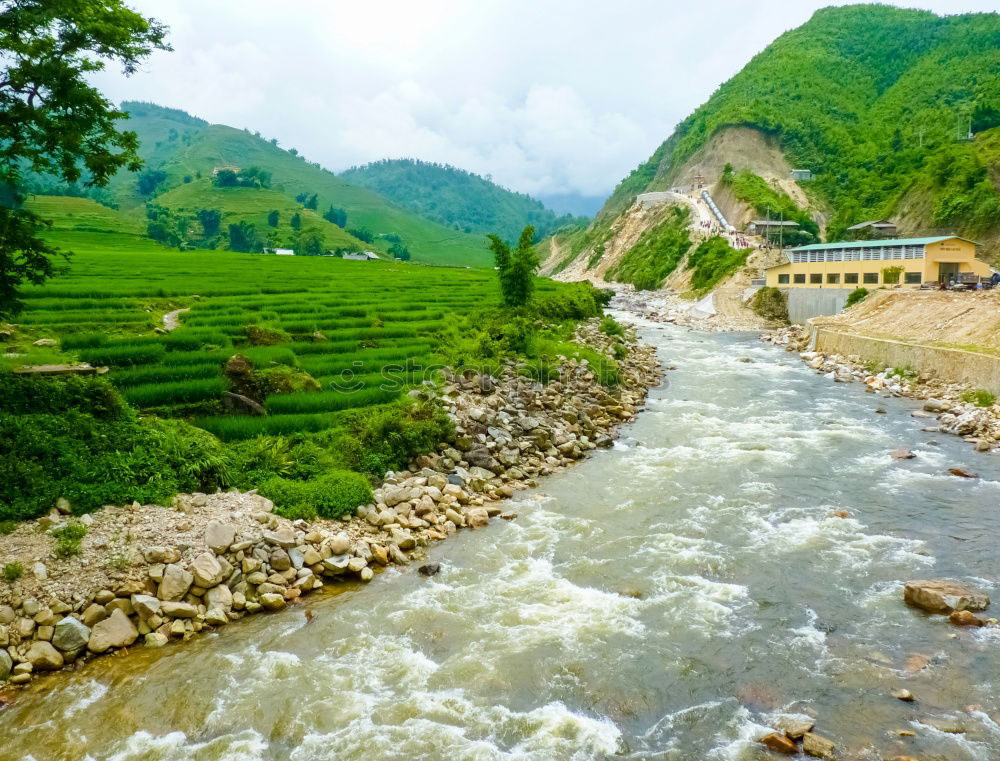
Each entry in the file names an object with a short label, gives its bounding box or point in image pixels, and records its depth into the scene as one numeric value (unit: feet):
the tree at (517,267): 117.91
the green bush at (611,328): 126.40
